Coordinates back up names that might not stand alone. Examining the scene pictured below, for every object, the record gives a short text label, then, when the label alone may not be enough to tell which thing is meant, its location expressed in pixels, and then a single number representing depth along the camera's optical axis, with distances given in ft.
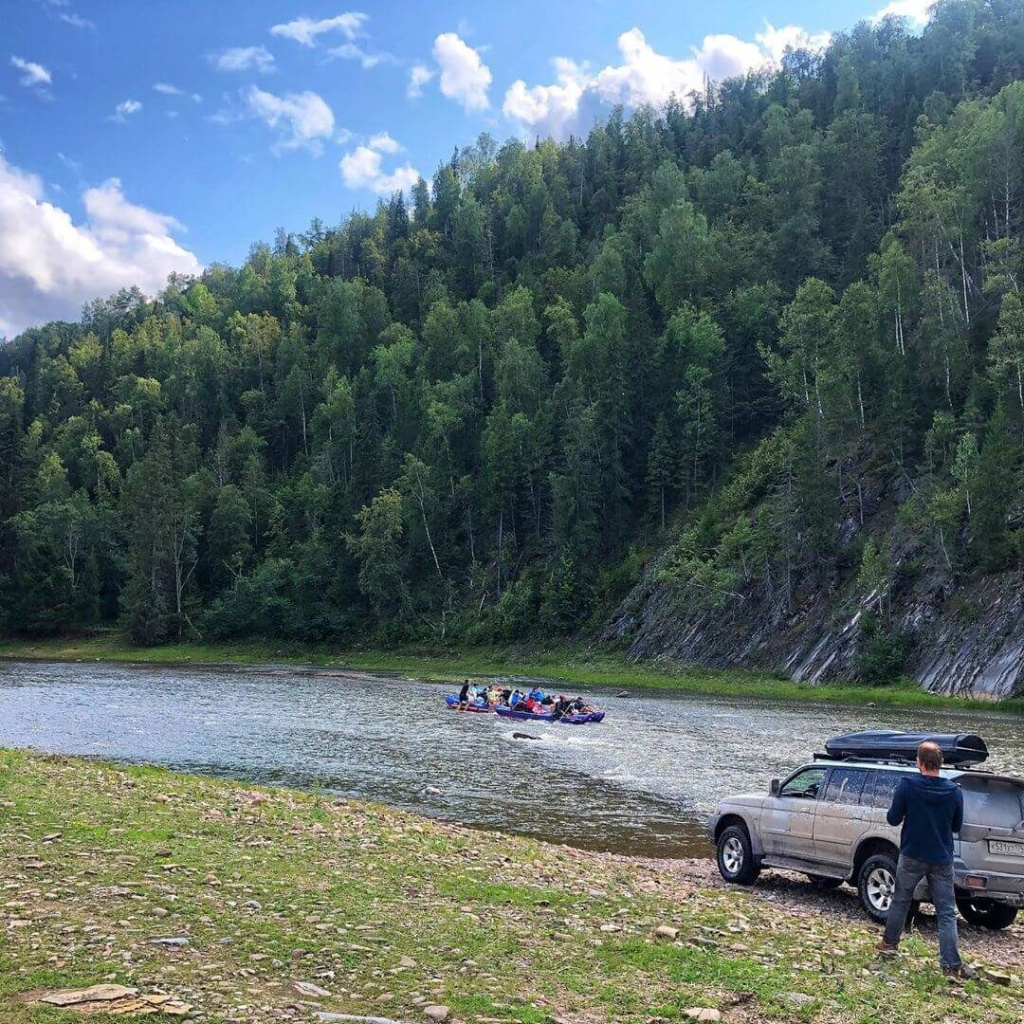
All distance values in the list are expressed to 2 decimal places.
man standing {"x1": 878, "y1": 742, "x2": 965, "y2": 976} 39.27
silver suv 45.75
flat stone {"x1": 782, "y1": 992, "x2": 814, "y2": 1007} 30.91
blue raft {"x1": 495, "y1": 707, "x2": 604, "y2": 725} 156.46
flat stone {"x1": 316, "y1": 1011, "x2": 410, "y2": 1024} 26.23
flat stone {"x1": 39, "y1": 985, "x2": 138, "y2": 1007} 25.96
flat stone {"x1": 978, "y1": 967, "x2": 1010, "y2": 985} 36.14
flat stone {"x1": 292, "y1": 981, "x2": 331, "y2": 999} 28.17
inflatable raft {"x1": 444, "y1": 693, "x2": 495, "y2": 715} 175.11
